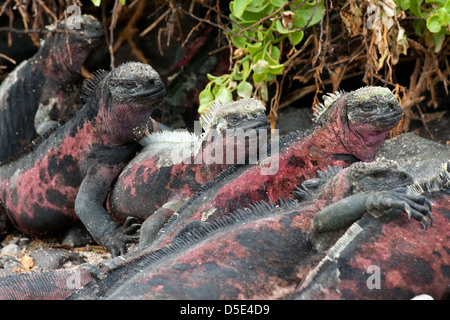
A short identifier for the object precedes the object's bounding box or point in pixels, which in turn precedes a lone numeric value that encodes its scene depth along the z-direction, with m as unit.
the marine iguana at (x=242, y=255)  5.07
